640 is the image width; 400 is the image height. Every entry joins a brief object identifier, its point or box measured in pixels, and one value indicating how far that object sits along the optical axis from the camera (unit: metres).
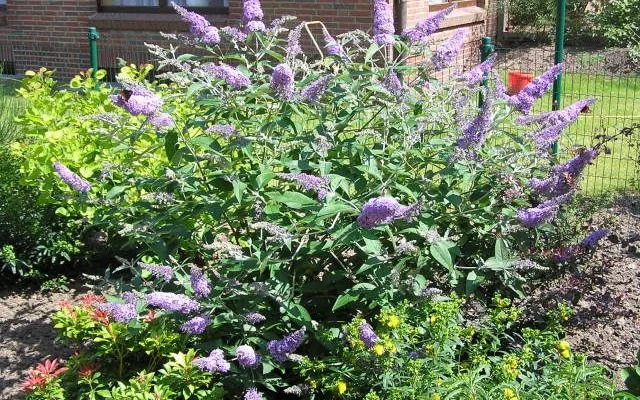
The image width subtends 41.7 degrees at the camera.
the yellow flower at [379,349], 2.94
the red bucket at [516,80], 8.66
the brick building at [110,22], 11.84
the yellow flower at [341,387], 3.07
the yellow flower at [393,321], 3.03
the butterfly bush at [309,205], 3.28
